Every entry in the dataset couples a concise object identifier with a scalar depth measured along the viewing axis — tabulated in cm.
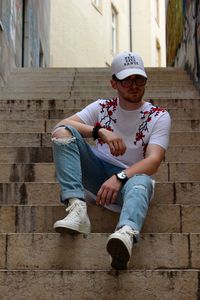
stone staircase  320
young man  362
